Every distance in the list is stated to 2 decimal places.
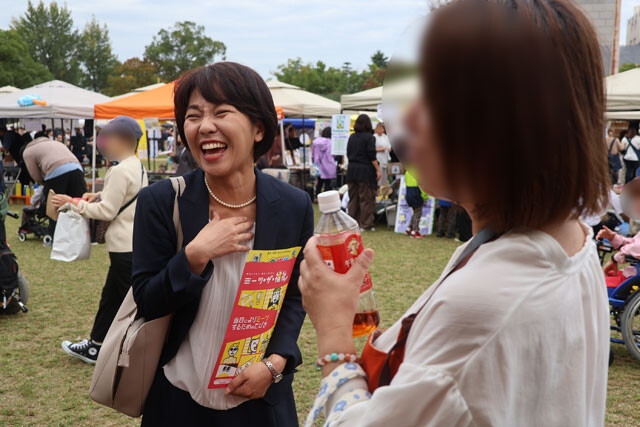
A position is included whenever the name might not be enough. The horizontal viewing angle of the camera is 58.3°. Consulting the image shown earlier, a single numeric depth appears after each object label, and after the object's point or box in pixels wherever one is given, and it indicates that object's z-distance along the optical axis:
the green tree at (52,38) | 65.81
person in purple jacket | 14.57
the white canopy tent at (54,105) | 13.45
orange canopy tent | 11.23
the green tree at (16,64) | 45.44
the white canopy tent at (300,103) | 15.26
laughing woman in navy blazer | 1.85
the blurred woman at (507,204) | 0.83
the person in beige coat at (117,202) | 4.45
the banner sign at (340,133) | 12.83
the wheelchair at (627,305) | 4.74
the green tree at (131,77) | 59.69
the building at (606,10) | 23.88
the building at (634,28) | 72.26
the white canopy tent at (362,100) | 12.41
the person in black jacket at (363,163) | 11.04
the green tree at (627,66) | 45.12
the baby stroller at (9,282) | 5.88
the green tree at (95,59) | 68.44
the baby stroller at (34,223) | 10.34
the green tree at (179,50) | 65.31
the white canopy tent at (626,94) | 10.14
